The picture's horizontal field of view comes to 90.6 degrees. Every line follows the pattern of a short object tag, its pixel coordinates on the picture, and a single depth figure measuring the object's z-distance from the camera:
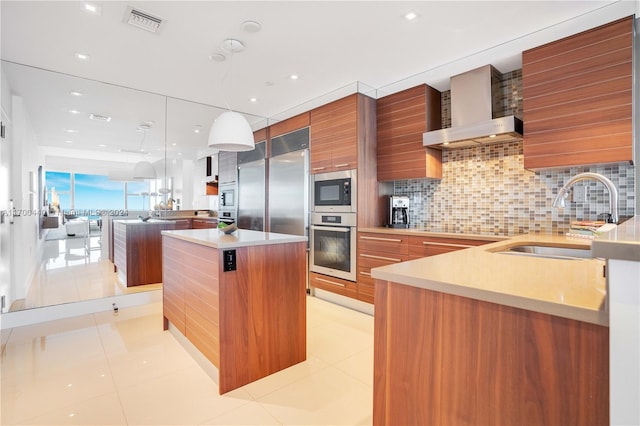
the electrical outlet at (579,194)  2.59
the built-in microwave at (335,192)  3.58
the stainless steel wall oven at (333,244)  3.59
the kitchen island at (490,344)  0.69
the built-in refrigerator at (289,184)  4.16
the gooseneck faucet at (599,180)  1.41
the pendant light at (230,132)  2.47
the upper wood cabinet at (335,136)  3.58
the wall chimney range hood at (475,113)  2.81
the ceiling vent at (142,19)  2.31
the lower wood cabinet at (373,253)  3.15
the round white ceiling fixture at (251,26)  2.46
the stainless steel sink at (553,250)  2.07
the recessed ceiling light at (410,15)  2.35
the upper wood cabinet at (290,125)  4.22
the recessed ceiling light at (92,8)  2.23
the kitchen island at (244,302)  1.95
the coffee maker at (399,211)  3.63
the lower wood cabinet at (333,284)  3.57
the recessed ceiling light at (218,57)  2.93
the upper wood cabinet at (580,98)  2.19
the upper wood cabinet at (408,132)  3.36
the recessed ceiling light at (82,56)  2.91
